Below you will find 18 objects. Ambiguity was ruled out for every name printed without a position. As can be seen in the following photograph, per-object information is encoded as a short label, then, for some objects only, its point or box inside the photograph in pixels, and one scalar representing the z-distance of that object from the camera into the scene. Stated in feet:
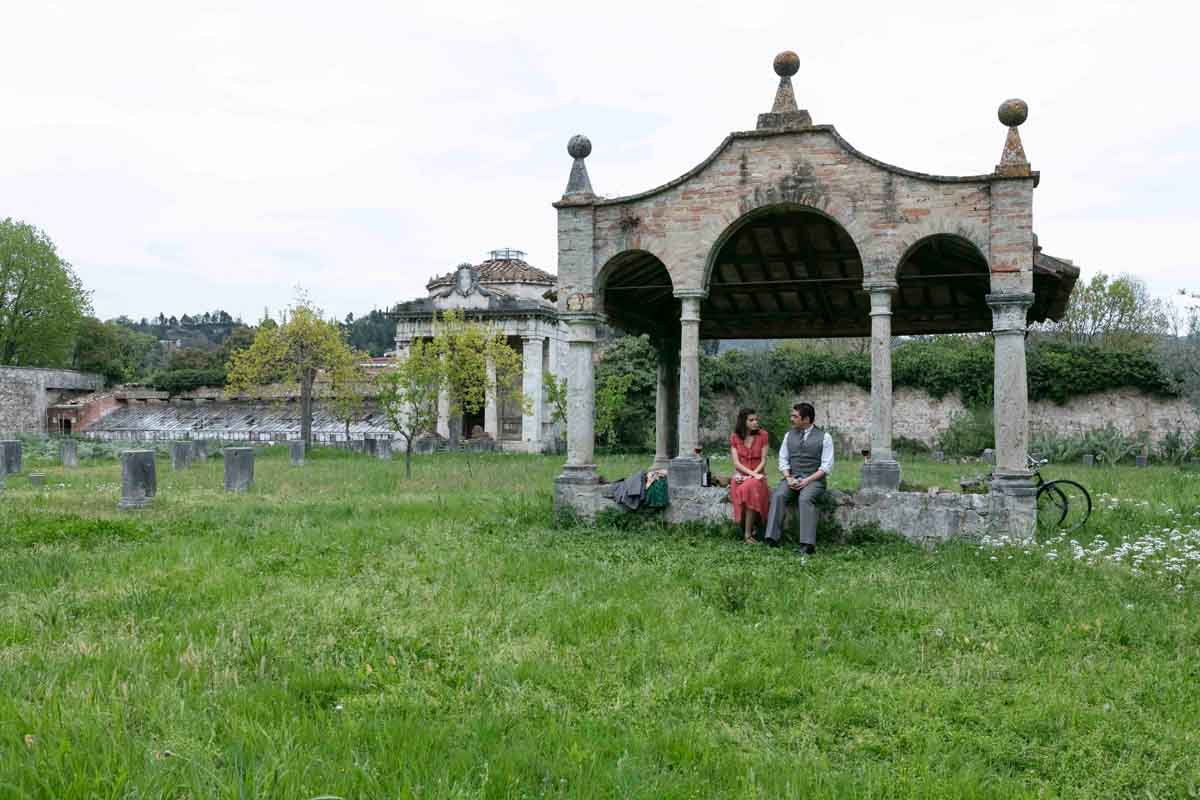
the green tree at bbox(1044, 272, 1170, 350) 146.92
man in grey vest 31.04
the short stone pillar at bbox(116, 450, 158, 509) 42.47
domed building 125.29
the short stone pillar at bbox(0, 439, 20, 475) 67.51
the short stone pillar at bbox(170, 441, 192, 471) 73.67
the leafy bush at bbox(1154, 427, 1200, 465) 96.94
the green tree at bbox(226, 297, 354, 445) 109.09
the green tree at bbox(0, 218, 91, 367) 154.81
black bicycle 36.11
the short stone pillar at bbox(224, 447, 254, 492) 53.78
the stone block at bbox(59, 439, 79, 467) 80.79
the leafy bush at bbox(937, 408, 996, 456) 104.83
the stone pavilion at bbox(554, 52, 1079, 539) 32.65
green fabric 35.14
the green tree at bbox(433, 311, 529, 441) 105.29
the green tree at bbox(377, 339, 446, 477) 82.48
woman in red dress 32.68
